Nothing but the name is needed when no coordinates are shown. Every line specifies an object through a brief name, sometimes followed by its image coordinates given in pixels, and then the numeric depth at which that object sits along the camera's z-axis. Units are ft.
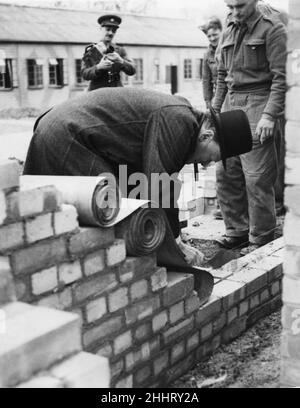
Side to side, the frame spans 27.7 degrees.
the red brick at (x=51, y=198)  9.48
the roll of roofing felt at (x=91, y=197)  10.11
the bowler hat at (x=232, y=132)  13.34
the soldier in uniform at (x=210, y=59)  27.07
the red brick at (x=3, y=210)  8.85
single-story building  88.12
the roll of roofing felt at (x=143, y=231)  10.89
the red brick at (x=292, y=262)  9.88
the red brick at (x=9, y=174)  8.76
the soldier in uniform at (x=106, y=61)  27.36
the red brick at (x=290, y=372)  10.24
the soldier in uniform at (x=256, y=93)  17.26
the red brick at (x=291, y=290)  10.02
